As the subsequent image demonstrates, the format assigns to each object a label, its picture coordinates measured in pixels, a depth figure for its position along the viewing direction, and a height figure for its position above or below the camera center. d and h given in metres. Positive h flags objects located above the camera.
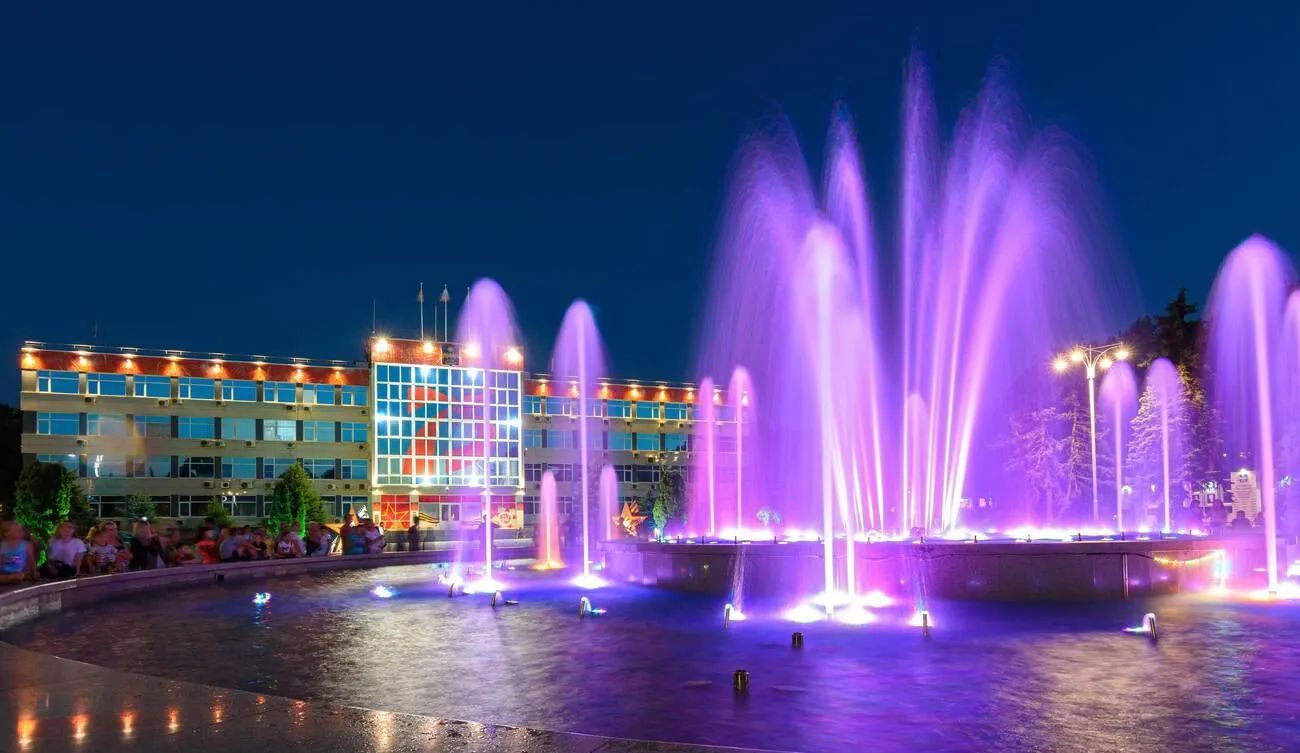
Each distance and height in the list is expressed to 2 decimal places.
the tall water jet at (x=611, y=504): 42.44 -2.62
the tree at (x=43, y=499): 51.16 -1.65
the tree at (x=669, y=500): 63.75 -2.78
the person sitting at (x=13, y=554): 16.50 -1.44
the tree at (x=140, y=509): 63.56 -2.79
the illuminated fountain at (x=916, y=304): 21.59 +3.54
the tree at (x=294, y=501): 61.84 -2.35
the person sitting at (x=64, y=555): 19.33 -1.72
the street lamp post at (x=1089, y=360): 37.25 +3.89
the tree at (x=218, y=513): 60.14 -3.08
